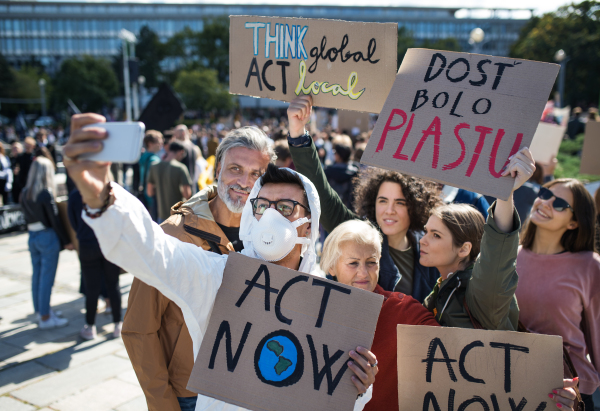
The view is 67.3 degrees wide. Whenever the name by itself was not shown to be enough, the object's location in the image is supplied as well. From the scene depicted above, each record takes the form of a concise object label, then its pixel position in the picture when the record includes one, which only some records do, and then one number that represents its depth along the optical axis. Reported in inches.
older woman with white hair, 80.0
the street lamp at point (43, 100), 2101.1
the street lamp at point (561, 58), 717.3
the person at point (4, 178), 449.4
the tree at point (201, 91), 2044.8
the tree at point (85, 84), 2294.5
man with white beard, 83.2
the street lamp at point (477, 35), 590.2
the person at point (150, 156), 274.1
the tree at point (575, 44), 1502.2
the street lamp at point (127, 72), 422.4
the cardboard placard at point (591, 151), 159.9
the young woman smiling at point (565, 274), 101.0
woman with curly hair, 103.0
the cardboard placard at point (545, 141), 197.8
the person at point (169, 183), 239.3
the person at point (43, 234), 206.8
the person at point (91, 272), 190.4
